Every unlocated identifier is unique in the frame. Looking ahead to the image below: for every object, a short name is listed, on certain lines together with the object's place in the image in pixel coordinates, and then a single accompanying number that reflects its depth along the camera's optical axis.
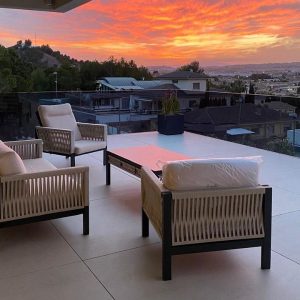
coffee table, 3.87
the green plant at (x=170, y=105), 8.34
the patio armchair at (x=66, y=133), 5.07
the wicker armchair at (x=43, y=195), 2.79
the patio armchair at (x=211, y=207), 2.32
